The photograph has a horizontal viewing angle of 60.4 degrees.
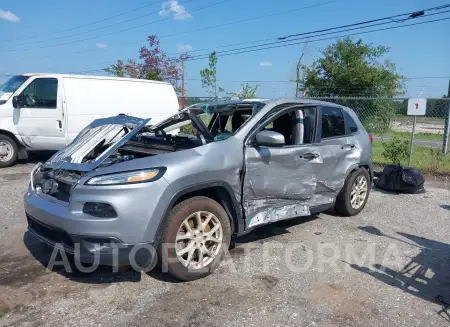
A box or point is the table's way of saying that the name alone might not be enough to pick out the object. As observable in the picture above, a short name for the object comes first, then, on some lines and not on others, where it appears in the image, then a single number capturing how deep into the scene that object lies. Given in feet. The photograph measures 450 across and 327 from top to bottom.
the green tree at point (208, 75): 67.56
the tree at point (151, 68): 79.41
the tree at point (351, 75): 66.64
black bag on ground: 23.90
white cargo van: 27.96
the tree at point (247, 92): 48.26
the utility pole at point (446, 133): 35.17
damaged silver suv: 10.24
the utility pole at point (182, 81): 77.62
